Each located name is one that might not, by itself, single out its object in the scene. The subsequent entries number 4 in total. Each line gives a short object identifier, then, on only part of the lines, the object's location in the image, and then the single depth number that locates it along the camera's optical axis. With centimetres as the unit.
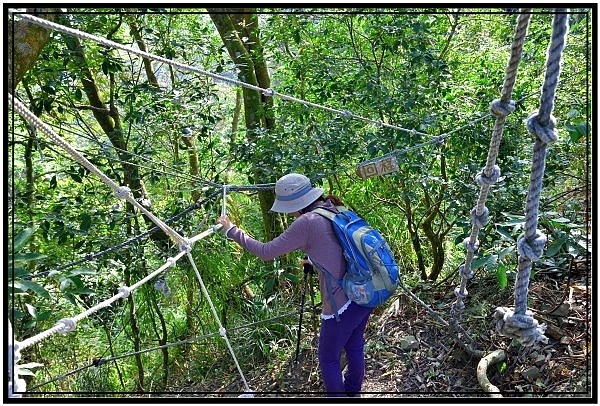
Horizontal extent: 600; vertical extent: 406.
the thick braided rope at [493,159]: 131
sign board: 229
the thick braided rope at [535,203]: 116
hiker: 196
